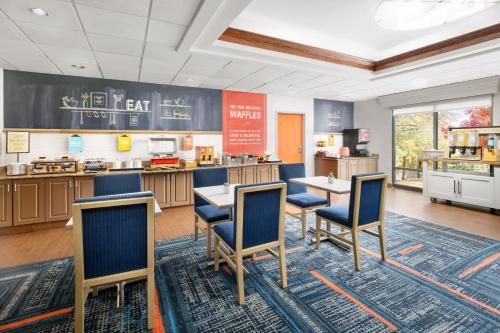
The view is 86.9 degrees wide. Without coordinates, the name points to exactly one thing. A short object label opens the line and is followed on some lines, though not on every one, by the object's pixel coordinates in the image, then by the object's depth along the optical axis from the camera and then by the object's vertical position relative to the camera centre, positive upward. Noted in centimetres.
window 577 +89
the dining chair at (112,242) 171 -53
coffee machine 770 +65
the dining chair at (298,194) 363 -48
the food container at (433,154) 575 +19
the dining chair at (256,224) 220 -54
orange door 714 +72
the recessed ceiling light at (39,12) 255 +151
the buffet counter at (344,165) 714 -6
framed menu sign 438 +38
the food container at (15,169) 404 -7
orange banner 626 +102
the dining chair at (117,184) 300 -23
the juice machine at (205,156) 574 +17
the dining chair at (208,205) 304 -54
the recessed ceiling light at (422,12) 318 +195
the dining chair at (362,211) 272 -54
